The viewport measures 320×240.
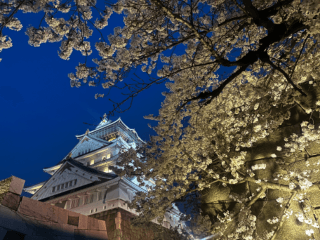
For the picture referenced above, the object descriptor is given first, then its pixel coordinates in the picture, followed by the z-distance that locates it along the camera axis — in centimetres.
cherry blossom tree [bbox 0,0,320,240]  496
